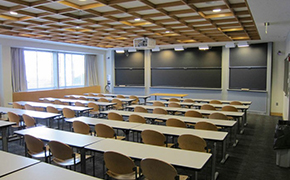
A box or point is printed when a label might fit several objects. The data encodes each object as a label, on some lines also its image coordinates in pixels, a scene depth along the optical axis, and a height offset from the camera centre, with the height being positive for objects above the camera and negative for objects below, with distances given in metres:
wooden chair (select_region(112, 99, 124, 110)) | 9.06 -1.07
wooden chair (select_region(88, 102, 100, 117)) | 7.97 -1.03
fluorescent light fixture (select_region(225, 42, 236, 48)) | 10.55 +1.42
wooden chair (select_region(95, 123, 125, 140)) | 4.38 -1.02
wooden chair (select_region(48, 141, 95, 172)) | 3.29 -1.10
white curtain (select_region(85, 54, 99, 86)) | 13.86 +0.41
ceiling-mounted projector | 8.98 +1.32
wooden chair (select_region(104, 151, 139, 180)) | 2.83 -1.11
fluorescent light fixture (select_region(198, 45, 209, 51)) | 11.34 +1.42
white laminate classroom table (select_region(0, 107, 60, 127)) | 5.56 -0.92
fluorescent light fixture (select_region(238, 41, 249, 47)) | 10.12 +1.40
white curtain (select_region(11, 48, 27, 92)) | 9.86 +0.29
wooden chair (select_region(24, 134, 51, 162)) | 3.56 -1.09
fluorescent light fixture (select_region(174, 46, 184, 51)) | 11.84 +1.44
